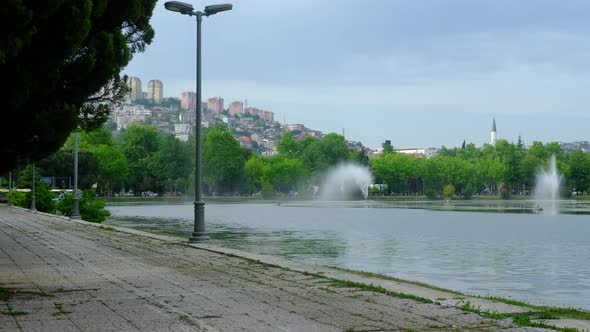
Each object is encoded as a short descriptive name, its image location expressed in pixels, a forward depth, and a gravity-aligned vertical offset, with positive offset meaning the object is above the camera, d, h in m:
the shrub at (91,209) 43.62 -0.99
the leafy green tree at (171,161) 135.12 +6.01
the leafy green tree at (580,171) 155.50 +4.65
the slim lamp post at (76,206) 40.41 -0.75
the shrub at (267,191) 147.62 +0.35
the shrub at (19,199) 63.94 -0.59
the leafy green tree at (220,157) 137.25 +6.91
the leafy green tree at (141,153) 135.25 +7.61
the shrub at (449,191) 153.88 +0.37
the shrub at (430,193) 150.84 -0.06
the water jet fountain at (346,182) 145.75 +2.16
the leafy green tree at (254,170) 151.00 +4.68
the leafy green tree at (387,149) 182.90 +11.12
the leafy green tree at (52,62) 10.41 +2.14
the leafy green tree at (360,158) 152.00 +7.35
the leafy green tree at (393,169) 157.88 +5.21
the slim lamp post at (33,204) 54.57 -0.85
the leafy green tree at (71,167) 113.31 +4.13
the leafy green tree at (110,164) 124.62 +4.92
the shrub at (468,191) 154.25 +0.37
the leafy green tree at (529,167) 155.50 +5.50
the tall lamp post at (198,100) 22.94 +2.87
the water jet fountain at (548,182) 145.50 +2.21
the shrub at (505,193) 149.09 -0.16
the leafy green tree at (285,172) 150.38 +4.28
